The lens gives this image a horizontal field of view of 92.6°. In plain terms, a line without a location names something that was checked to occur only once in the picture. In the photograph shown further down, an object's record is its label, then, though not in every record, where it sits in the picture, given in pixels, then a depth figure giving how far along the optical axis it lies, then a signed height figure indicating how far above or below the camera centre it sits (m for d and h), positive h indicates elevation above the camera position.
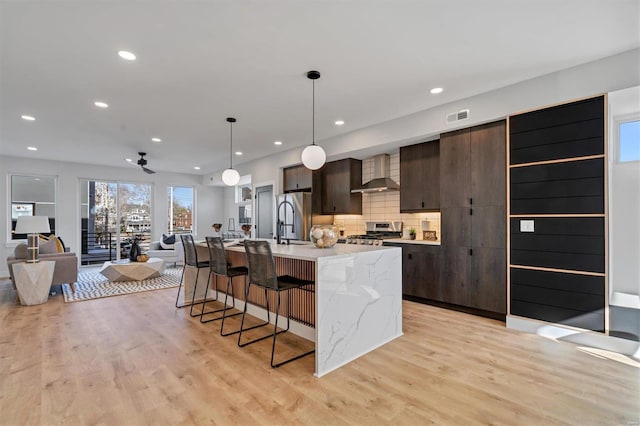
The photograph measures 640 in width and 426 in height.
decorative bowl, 3.06 -0.22
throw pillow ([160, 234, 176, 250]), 8.15 -0.74
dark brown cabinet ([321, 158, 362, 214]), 5.73 +0.54
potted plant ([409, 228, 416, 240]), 4.93 -0.32
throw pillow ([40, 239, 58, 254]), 5.41 -0.60
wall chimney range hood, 5.20 +0.61
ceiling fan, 6.32 +1.09
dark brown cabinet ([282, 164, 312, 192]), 6.12 +0.74
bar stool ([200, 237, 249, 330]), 3.40 -0.56
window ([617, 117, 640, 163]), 2.76 +0.68
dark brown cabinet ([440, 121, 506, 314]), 3.61 -0.02
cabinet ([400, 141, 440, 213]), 4.50 +0.57
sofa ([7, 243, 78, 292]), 4.92 -0.84
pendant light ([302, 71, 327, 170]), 3.54 +0.67
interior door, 6.79 +0.06
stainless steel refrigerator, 5.99 -0.04
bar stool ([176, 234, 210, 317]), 3.99 -0.57
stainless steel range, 4.89 -0.34
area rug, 4.97 -1.33
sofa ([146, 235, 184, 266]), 7.68 -0.97
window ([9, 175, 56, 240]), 7.00 +0.38
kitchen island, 2.43 -0.77
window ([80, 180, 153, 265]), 7.90 -0.12
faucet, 6.14 -0.20
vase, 6.27 -0.79
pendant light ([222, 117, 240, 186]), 4.93 +0.60
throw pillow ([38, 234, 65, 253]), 5.61 -0.52
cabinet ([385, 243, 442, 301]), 4.22 -0.82
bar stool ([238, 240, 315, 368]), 2.58 -0.52
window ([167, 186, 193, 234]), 9.22 +0.14
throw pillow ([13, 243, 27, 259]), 4.91 -0.63
